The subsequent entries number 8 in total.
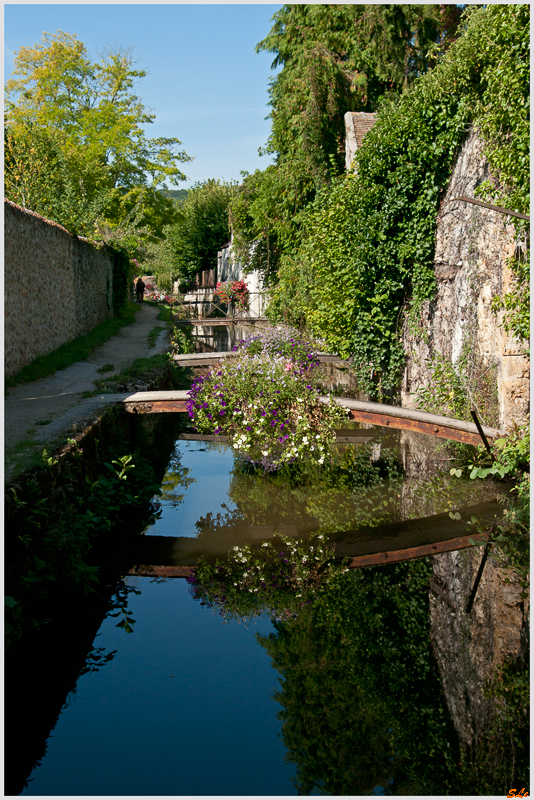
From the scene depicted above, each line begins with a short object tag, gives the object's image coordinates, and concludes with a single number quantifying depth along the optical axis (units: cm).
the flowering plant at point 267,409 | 762
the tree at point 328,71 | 1464
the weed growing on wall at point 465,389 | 834
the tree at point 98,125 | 2925
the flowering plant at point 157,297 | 4490
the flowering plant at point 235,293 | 2922
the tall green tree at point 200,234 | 4278
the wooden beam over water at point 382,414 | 741
